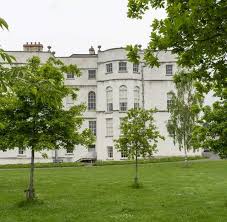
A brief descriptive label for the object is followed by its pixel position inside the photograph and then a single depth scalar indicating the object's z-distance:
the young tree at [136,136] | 28.86
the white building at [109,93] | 56.28
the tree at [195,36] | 7.25
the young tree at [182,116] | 47.06
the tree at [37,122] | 19.38
